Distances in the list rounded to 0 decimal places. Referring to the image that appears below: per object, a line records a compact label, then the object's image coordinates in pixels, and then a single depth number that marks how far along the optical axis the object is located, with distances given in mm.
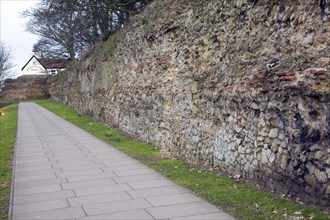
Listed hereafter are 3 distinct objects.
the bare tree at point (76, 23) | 20062
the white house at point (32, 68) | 82938
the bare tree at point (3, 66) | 66062
